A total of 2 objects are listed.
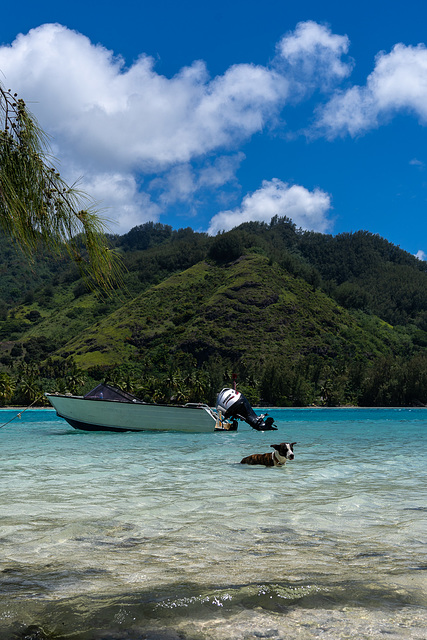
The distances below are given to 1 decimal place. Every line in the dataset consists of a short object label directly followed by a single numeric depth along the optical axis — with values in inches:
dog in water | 512.4
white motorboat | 1076.5
